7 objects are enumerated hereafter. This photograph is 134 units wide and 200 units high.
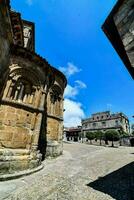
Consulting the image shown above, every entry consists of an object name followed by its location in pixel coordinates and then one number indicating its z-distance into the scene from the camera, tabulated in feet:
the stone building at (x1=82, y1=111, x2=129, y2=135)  139.54
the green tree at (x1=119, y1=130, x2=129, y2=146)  118.23
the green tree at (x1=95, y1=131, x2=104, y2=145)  105.71
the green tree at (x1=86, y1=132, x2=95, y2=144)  105.50
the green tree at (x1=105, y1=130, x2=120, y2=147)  88.58
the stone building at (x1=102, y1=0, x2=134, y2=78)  9.19
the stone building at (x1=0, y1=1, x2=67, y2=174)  19.80
